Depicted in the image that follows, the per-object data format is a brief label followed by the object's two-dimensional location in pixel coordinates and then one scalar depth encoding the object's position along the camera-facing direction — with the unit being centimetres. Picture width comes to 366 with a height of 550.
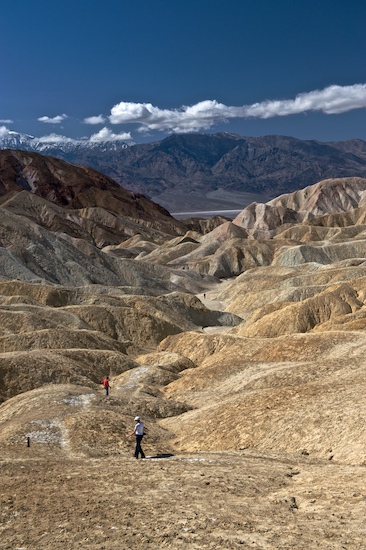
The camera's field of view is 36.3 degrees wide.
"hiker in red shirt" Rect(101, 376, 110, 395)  3744
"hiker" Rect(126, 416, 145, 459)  2285
